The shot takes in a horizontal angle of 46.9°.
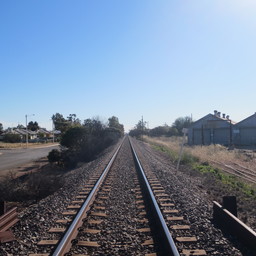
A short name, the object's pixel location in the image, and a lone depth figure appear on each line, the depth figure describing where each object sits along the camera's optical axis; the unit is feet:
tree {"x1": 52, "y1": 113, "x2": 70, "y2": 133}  454.81
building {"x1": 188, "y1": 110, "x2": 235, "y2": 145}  183.93
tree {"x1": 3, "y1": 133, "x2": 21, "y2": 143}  315.17
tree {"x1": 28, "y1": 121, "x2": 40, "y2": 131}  492.13
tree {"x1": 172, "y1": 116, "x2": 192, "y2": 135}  381.40
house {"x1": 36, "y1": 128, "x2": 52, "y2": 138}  409.28
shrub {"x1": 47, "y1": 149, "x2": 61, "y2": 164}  91.45
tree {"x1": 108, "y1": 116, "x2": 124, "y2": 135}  352.49
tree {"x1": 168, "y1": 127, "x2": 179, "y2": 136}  348.38
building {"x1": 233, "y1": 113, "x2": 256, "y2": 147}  174.73
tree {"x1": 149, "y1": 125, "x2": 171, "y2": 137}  373.40
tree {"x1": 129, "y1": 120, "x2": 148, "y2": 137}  402.19
